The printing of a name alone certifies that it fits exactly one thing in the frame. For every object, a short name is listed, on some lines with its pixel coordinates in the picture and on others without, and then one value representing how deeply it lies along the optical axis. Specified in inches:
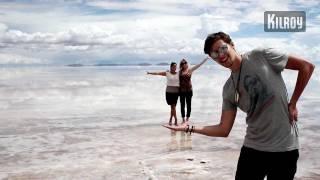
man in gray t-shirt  101.5
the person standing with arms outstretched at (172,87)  367.5
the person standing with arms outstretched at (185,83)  360.6
